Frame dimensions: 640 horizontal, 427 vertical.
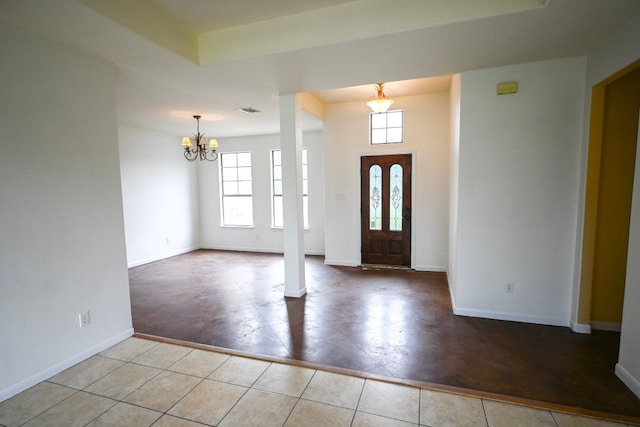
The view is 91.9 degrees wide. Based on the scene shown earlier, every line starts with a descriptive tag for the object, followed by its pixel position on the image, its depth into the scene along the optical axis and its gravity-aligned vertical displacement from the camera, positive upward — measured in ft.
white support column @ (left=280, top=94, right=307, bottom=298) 12.97 -0.10
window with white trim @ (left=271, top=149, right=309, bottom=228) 23.21 -0.47
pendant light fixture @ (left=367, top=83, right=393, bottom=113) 13.20 +3.57
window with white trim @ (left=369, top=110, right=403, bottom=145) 17.54 +3.39
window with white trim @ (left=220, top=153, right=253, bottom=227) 24.36 -0.13
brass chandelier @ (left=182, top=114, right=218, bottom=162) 16.80 +2.59
